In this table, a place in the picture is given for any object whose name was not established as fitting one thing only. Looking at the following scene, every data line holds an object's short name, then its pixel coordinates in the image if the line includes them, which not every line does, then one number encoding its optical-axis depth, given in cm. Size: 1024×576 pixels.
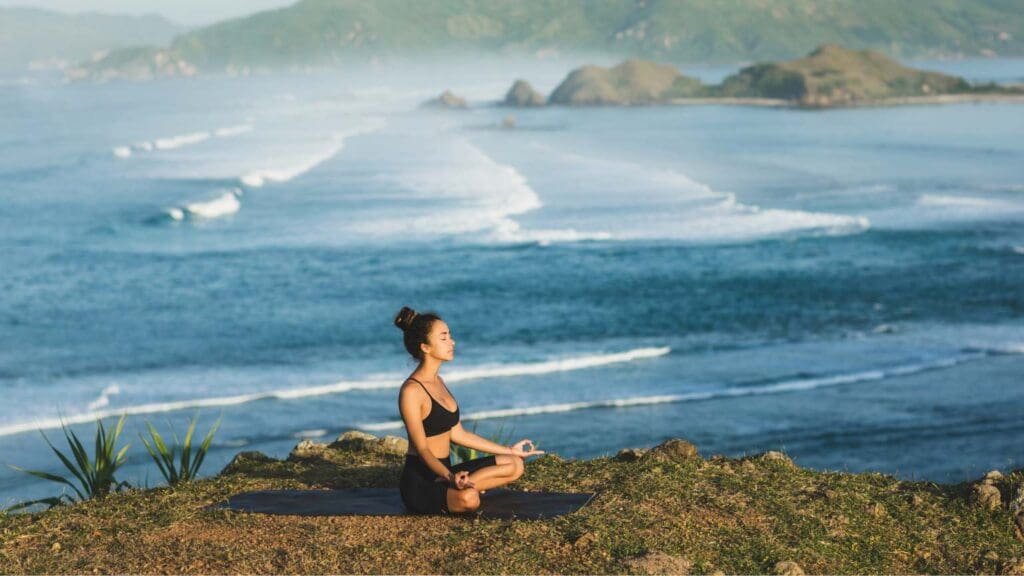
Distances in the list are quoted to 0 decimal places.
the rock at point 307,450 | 1054
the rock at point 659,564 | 719
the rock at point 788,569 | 729
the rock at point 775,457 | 1003
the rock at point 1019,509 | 837
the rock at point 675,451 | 993
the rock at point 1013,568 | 761
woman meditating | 802
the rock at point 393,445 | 1077
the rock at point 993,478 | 884
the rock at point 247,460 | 1034
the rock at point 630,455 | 996
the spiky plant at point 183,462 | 962
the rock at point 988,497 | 862
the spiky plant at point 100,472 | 967
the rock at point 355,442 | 1083
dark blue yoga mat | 826
